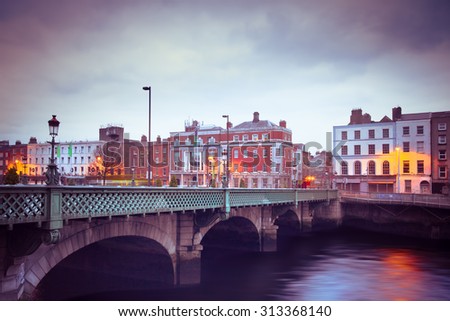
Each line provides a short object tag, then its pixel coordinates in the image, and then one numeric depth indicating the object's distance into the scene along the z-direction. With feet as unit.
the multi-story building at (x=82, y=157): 223.71
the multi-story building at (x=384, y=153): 168.14
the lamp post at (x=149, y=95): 75.47
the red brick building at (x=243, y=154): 225.97
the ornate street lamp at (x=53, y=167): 34.27
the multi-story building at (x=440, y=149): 154.51
